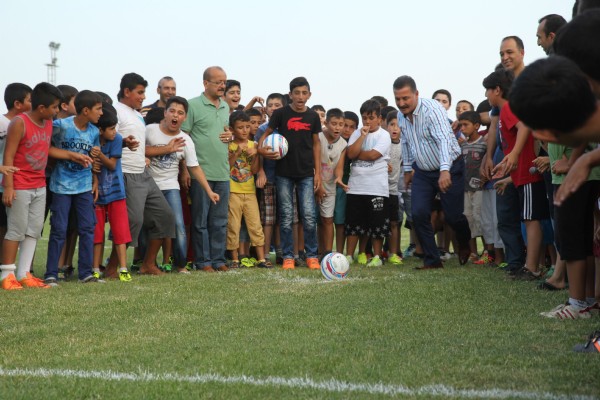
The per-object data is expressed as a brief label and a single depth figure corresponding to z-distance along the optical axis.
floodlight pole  56.62
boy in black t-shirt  10.39
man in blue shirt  9.69
